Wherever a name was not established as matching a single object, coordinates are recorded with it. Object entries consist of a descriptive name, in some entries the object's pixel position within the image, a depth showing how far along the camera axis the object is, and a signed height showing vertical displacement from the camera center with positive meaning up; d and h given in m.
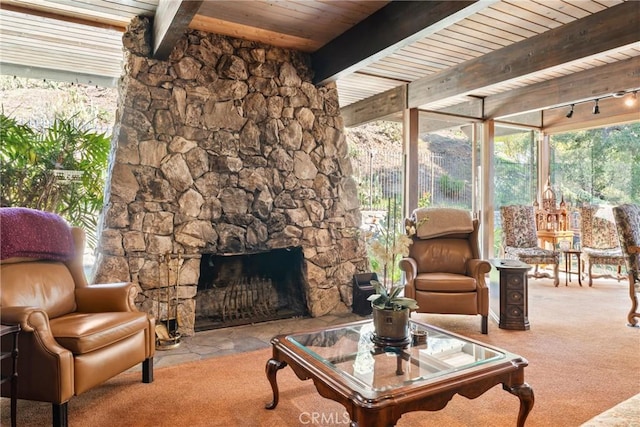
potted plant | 2.12 -0.58
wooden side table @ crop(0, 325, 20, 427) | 1.86 -0.74
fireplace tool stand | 3.22 -0.91
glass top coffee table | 1.52 -0.73
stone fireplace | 3.33 +0.32
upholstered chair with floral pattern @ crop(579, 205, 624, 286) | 5.09 -0.42
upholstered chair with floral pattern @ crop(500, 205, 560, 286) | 5.41 -0.30
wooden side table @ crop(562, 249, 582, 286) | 5.44 -0.79
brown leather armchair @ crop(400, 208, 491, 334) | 3.43 -0.55
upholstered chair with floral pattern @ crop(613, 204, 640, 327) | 3.49 -0.33
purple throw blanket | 2.34 -0.14
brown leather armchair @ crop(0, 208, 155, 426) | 1.90 -0.60
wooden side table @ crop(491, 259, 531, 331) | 3.53 -0.79
